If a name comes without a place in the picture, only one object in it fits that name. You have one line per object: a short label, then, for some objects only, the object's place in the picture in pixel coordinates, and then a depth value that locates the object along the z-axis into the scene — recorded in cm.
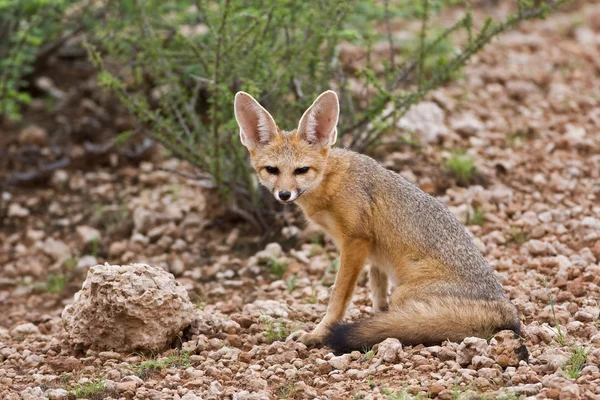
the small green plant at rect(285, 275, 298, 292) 1325
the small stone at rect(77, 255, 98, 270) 1515
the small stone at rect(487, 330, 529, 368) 862
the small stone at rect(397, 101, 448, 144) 1718
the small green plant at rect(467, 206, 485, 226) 1433
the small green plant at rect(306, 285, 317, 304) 1254
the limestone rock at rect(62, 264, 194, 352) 1005
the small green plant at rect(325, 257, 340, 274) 1348
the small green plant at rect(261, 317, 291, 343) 1062
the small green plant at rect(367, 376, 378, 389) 853
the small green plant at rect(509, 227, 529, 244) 1356
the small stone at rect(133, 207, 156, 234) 1600
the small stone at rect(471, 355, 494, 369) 860
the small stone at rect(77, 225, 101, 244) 1598
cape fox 956
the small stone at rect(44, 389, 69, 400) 874
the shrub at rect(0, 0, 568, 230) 1323
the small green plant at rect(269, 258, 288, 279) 1403
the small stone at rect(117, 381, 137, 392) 884
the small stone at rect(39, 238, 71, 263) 1576
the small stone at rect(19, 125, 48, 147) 1848
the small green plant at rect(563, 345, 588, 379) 822
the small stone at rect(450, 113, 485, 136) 1778
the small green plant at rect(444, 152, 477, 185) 1573
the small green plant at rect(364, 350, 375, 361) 929
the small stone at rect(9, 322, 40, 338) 1184
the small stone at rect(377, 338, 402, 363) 903
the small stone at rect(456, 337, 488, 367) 875
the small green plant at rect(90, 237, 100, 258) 1568
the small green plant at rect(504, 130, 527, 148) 1732
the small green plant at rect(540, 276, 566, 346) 929
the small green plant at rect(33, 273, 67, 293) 1443
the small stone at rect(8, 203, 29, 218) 1705
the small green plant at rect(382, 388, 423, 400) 795
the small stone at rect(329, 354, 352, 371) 922
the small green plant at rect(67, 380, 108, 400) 882
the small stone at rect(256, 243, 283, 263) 1437
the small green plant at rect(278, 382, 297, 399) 863
